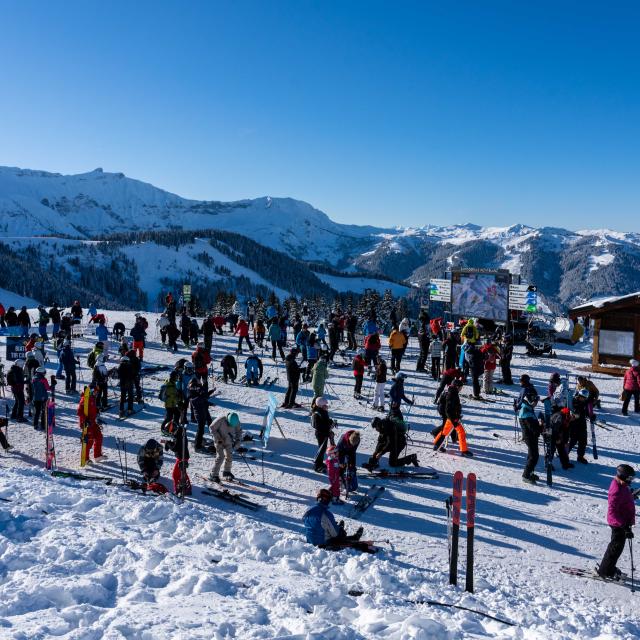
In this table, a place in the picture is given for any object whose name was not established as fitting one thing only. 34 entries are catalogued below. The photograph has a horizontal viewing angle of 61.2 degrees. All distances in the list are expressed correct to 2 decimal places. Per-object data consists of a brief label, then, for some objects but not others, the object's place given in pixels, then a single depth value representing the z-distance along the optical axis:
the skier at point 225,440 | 9.90
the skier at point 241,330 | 22.16
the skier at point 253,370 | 17.75
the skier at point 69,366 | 15.82
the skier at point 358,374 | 16.17
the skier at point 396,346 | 19.06
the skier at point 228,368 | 17.80
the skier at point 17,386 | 13.16
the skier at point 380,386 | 14.36
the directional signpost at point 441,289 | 34.59
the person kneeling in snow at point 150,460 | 9.62
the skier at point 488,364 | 17.00
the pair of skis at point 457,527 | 6.68
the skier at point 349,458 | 9.33
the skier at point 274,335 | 21.33
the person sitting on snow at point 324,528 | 7.52
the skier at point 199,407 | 11.55
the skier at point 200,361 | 14.72
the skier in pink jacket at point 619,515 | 7.00
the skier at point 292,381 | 14.13
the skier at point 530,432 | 10.33
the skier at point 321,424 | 10.90
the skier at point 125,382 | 13.78
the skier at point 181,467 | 9.33
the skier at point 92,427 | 10.84
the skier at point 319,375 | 13.98
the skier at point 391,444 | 10.81
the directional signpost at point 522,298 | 31.67
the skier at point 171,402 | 12.12
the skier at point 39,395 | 12.68
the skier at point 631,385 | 15.27
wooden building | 20.53
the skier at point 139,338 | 20.02
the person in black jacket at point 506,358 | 18.41
